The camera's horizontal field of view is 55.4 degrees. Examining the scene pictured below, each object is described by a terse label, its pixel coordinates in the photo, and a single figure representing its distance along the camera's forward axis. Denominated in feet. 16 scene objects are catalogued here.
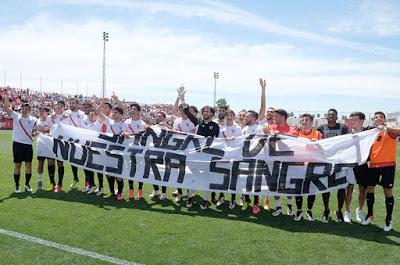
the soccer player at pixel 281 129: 23.70
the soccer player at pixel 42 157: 29.48
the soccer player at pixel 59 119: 29.50
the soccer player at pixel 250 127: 25.49
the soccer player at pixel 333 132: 22.97
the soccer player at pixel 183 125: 28.63
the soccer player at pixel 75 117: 31.43
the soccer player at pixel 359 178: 22.29
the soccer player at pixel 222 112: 27.73
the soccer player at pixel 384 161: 21.24
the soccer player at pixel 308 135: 22.90
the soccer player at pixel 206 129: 25.51
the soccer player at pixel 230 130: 25.85
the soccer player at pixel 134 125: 27.78
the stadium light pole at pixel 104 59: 121.44
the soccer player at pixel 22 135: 28.22
